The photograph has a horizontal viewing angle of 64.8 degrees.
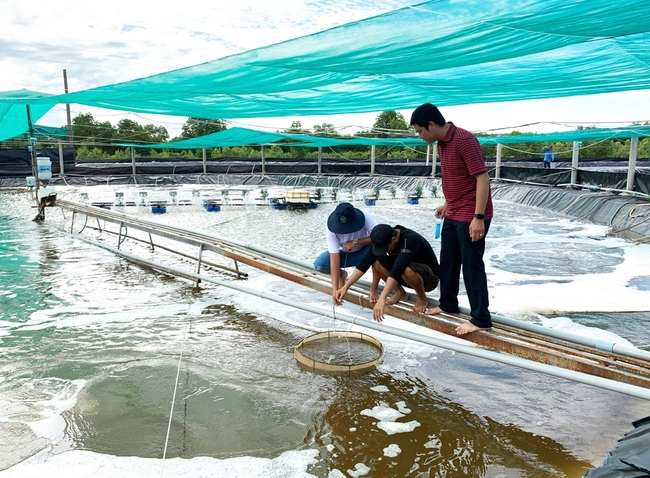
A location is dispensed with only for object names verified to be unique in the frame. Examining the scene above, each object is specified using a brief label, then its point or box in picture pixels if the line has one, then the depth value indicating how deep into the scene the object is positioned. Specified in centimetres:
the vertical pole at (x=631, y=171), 1439
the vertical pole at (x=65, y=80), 3631
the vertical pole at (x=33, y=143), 1160
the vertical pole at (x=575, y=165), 1800
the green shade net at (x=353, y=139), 1512
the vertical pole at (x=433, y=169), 2448
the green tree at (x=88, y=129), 3566
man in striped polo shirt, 340
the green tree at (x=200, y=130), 3619
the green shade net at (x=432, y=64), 371
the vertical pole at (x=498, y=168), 2247
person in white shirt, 428
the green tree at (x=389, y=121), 3222
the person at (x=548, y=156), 2142
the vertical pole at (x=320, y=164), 2814
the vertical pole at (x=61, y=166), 2564
